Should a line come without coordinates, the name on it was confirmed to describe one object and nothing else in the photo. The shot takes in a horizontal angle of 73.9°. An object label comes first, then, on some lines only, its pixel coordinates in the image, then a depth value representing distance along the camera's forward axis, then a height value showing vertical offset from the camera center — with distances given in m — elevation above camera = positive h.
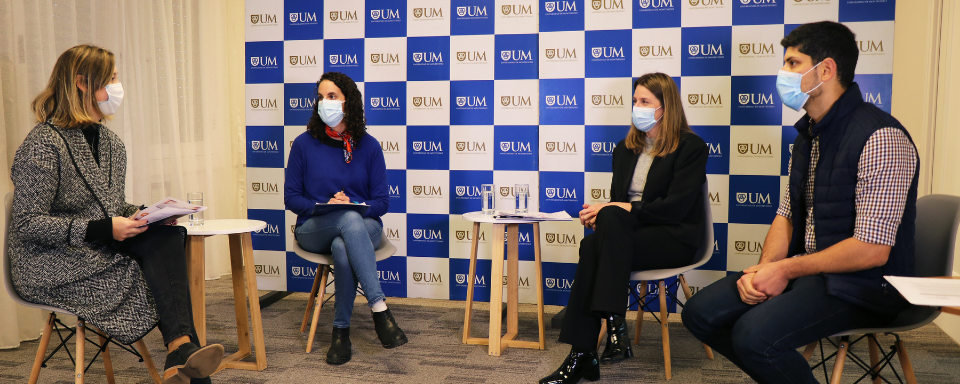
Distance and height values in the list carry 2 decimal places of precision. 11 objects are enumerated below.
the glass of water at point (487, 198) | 2.98 -0.29
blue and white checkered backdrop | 3.25 +0.20
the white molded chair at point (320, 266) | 2.85 -0.61
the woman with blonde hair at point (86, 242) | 2.02 -0.34
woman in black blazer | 2.35 -0.34
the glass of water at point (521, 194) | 2.94 -0.26
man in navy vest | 1.68 -0.27
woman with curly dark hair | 2.78 -0.20
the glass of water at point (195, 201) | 2.48 -0.24
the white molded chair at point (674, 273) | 2.51 -0.54
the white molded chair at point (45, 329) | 2.04 -0.61
